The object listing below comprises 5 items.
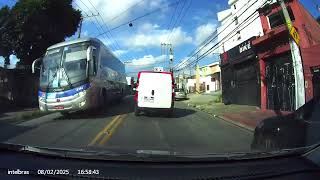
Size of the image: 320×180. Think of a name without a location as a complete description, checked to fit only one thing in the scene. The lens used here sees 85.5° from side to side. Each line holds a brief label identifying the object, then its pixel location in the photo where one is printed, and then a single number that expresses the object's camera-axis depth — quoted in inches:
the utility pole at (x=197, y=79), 1296.6
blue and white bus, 302.3
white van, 336.6
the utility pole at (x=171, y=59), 1070.9
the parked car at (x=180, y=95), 788.6
